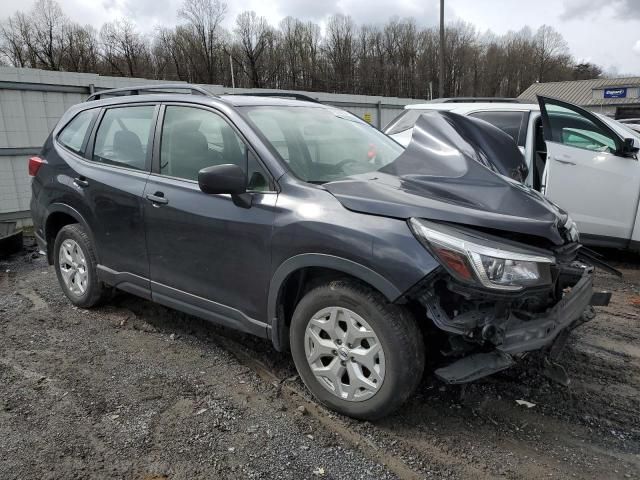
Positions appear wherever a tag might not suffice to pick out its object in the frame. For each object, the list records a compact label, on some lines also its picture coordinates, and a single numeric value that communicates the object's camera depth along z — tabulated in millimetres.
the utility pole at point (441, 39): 25484
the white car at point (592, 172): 5492
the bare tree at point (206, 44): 63062
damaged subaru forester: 2479
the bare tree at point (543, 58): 83875
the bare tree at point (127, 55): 59688
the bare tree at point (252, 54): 64812
